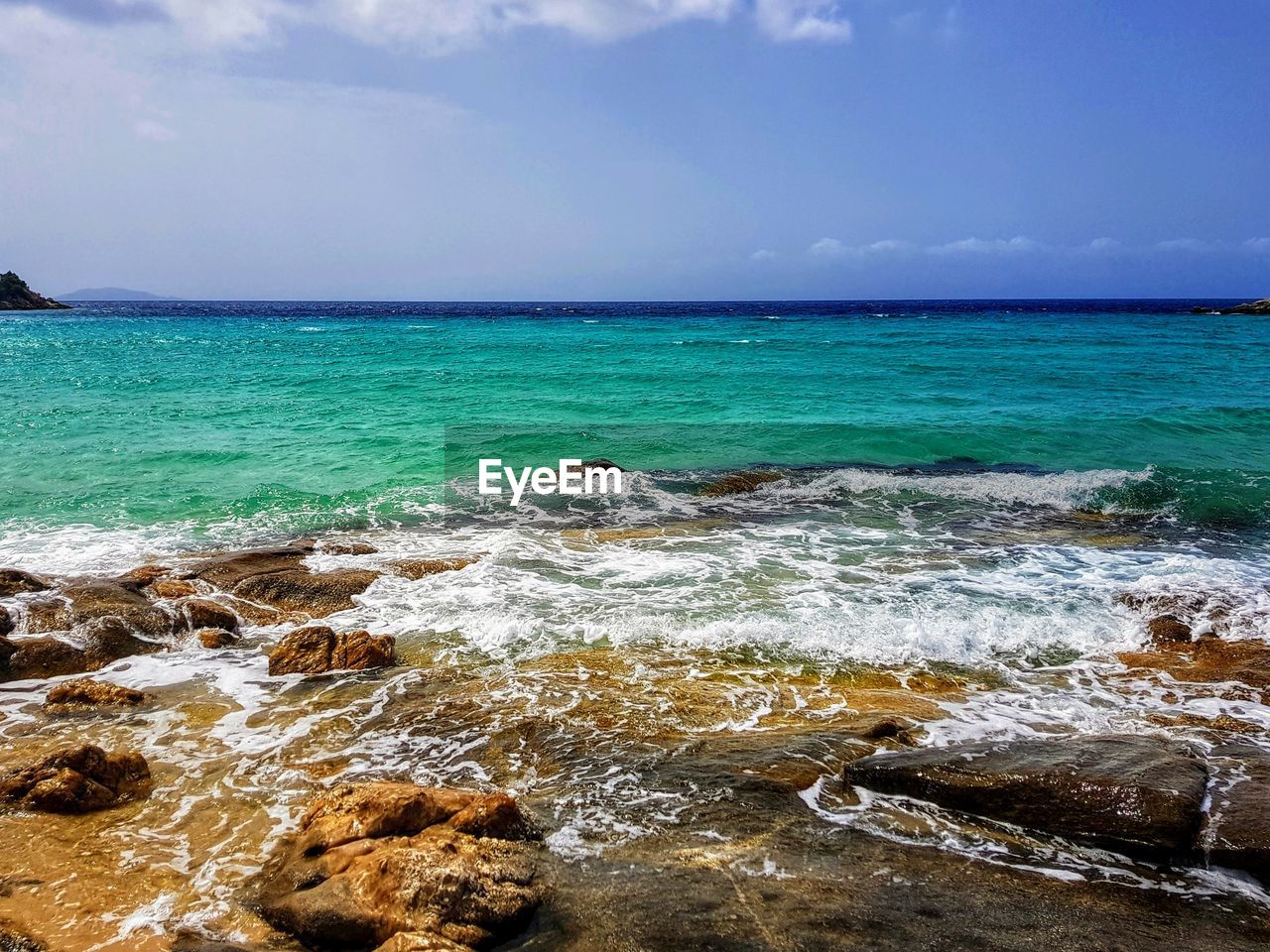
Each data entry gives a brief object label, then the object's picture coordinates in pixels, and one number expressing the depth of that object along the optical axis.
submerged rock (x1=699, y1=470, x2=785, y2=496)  14.84
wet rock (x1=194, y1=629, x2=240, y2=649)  7.97
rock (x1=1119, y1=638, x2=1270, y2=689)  7.17
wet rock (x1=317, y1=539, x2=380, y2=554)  11.09
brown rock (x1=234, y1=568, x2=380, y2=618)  9.06
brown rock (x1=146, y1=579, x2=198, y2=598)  8.78
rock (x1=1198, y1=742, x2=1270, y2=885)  4.20
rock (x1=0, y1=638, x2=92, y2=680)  7.13
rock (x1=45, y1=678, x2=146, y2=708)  6.50
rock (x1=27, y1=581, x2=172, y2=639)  7.83
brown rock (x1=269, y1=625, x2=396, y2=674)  7.27
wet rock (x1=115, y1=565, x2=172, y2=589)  8.90
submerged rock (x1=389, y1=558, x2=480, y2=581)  10.12
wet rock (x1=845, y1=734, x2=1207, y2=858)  4.47
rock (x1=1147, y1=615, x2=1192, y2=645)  8.15
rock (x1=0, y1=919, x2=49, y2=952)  3.63
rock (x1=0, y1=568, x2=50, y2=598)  8.34
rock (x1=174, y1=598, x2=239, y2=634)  8.30
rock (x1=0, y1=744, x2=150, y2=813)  4.87
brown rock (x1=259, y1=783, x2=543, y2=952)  3.68
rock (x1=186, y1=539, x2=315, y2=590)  9.47
